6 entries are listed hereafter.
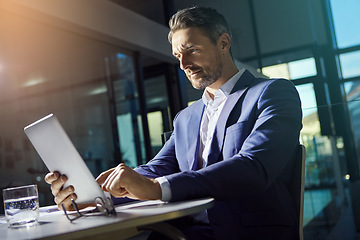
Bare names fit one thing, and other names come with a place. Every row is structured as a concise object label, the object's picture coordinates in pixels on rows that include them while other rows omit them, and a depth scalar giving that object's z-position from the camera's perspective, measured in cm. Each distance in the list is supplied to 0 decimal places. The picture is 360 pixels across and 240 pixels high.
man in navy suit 115
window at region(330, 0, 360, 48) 555
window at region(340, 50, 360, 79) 540
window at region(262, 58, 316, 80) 617
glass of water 112
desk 86
